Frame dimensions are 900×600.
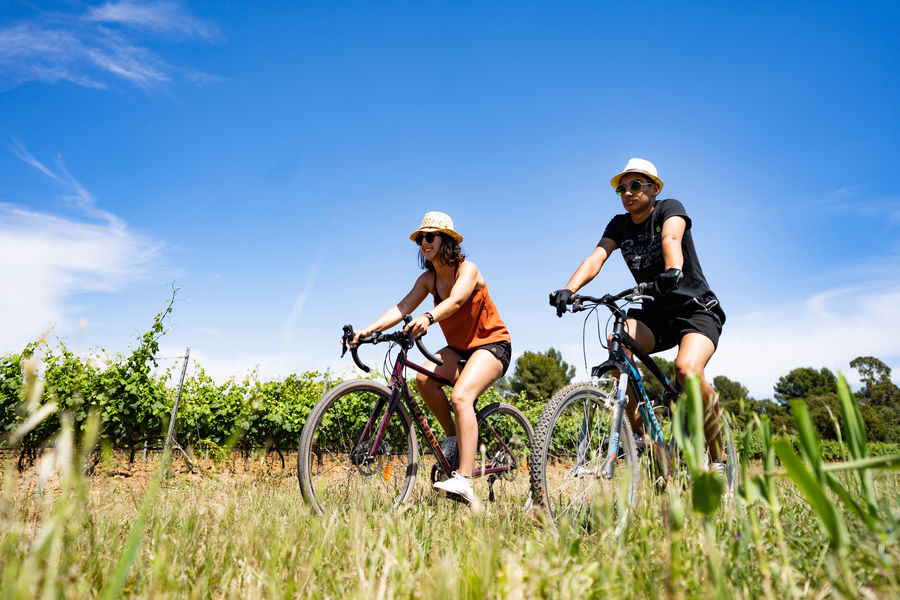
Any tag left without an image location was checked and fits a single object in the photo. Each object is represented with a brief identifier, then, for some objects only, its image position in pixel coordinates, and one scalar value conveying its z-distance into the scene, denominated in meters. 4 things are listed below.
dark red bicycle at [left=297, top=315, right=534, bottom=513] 3.29
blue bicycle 2.91
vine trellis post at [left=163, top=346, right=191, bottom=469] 7.65
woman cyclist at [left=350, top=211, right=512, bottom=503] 3.81
